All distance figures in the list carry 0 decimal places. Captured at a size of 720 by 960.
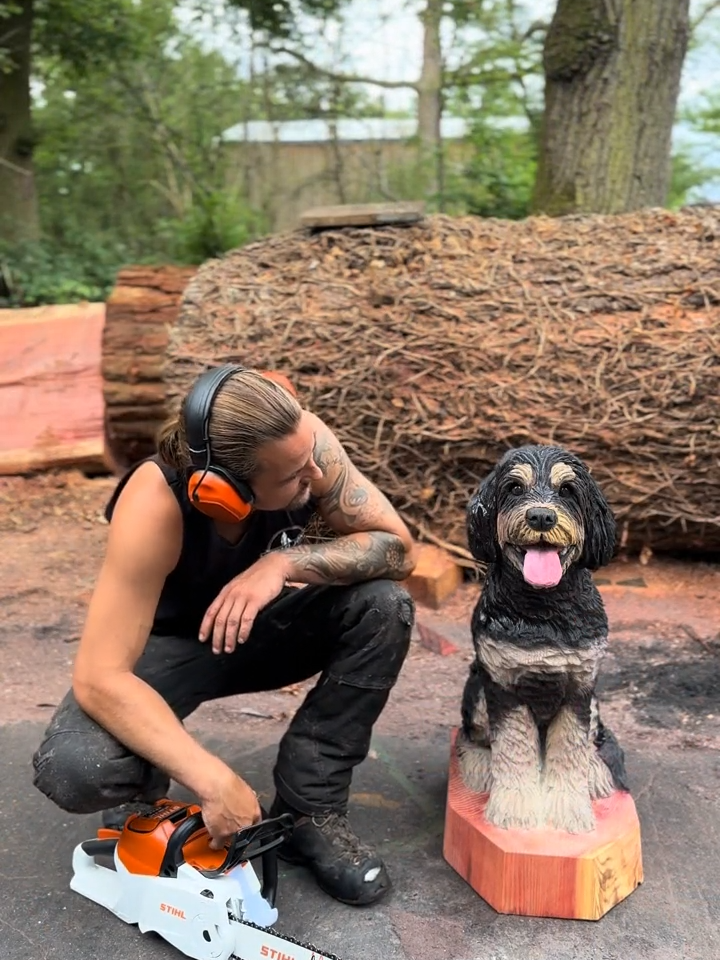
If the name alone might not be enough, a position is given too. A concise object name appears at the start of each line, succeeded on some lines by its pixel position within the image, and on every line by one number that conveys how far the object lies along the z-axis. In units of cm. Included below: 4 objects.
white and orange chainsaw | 173
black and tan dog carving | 190
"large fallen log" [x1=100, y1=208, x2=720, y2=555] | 388
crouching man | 178
